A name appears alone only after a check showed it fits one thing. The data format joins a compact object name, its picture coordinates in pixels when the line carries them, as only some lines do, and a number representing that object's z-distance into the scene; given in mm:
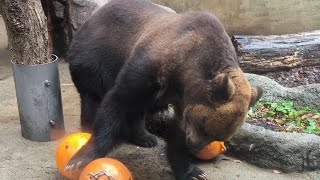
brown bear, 3904
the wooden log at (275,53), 7445
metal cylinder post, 5418
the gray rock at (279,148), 5070
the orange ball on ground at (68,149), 4559
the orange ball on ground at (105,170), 4070
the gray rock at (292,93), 6305
